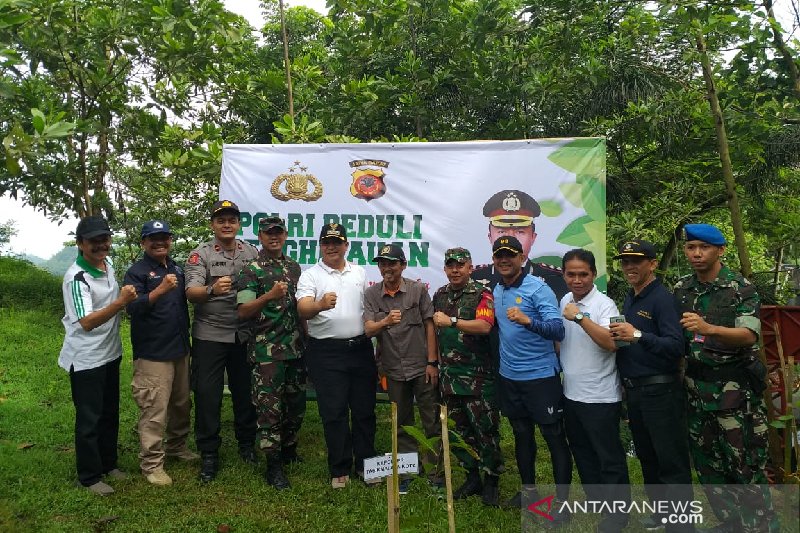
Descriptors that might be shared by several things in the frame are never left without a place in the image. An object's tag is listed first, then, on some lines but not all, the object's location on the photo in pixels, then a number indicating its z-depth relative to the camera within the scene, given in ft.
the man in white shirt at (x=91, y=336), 11.69
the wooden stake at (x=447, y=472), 6.16
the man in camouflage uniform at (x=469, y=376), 11.80
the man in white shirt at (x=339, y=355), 12.60
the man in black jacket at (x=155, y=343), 12.71
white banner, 14.82
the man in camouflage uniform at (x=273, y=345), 12.61
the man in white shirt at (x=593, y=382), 10.21
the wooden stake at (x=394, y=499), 6.19
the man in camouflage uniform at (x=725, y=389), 9.36
